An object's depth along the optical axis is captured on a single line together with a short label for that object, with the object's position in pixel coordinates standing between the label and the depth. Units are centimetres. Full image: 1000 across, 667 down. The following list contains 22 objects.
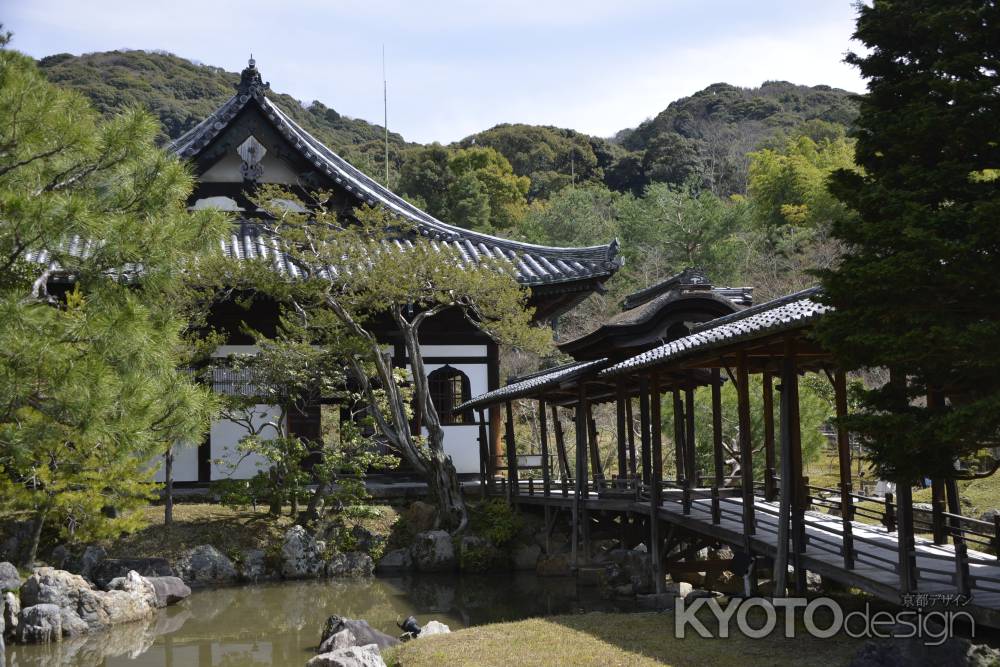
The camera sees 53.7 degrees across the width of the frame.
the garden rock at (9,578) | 1308
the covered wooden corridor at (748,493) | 805
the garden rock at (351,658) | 926
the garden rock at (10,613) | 1263
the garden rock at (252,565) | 1645
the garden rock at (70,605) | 1258
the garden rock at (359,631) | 1090
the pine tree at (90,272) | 718
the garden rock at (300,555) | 1675
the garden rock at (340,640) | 1059
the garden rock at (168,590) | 1462
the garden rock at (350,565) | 1695
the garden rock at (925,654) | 656
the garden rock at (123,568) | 1501
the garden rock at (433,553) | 1712
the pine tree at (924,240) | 652
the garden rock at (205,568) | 1617
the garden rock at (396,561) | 1728
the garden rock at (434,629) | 1111
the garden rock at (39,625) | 1251
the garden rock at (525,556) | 1758
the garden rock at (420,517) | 1811
